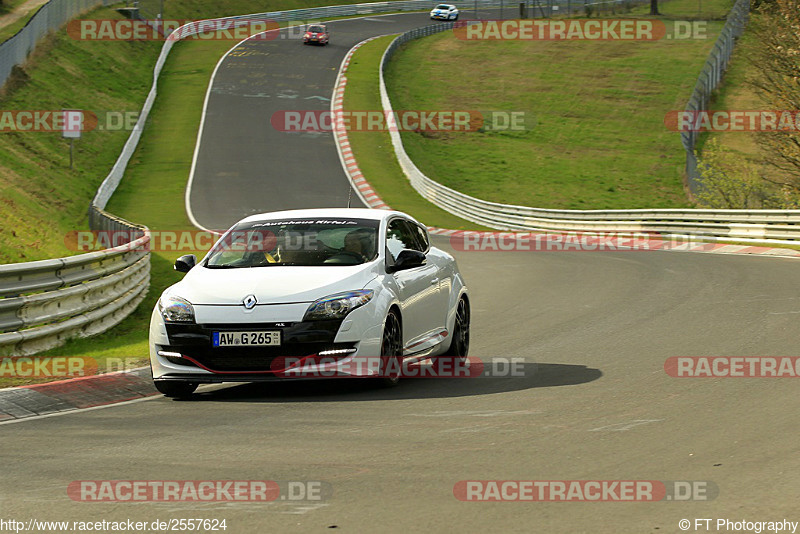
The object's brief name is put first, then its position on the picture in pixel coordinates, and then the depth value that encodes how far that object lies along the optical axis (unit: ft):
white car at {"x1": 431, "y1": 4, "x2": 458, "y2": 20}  317.05
